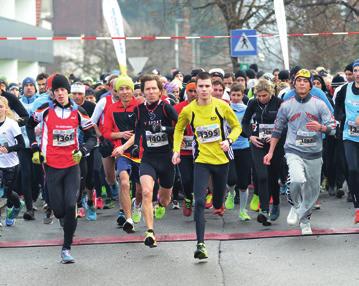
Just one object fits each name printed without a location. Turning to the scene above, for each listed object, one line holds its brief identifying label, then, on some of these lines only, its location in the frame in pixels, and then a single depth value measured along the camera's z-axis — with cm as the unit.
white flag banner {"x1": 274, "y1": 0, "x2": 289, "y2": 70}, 1817
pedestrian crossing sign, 2258
